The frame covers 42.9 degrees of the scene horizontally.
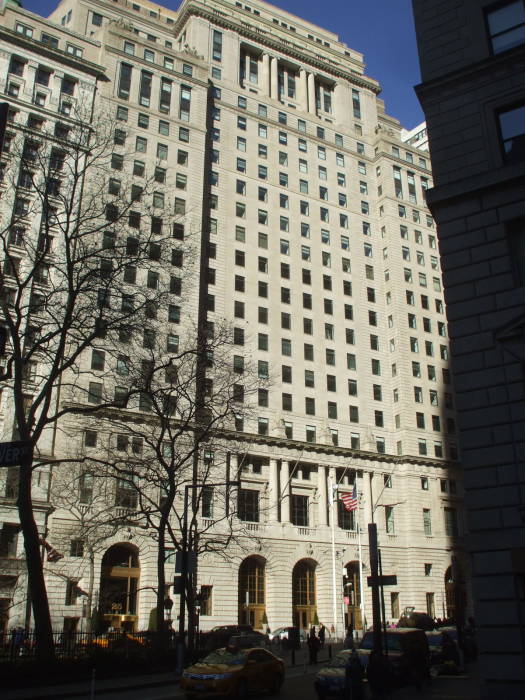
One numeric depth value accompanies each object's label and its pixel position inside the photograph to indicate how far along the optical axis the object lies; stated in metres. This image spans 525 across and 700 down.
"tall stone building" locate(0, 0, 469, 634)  57.56
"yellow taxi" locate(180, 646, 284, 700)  19.64
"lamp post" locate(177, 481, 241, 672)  26.42
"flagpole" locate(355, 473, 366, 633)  58.44
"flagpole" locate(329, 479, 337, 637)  57.31
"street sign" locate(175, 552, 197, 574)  28.12
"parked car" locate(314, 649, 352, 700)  19.91
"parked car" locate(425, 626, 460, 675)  26.66
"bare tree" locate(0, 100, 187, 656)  22.70
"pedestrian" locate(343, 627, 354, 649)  32.97
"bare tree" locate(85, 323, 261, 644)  30.44
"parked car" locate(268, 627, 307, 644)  47.87
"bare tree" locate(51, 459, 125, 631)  44.56
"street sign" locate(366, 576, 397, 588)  21.98
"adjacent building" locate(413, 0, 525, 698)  16.19
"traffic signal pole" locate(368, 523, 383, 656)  20.55
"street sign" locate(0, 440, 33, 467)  10.98
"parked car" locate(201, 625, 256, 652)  36.62
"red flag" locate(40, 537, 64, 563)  43.31
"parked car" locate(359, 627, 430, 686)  22.61
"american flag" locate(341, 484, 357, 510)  48.41
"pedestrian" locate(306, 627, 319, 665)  34.03
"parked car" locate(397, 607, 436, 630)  47.66
